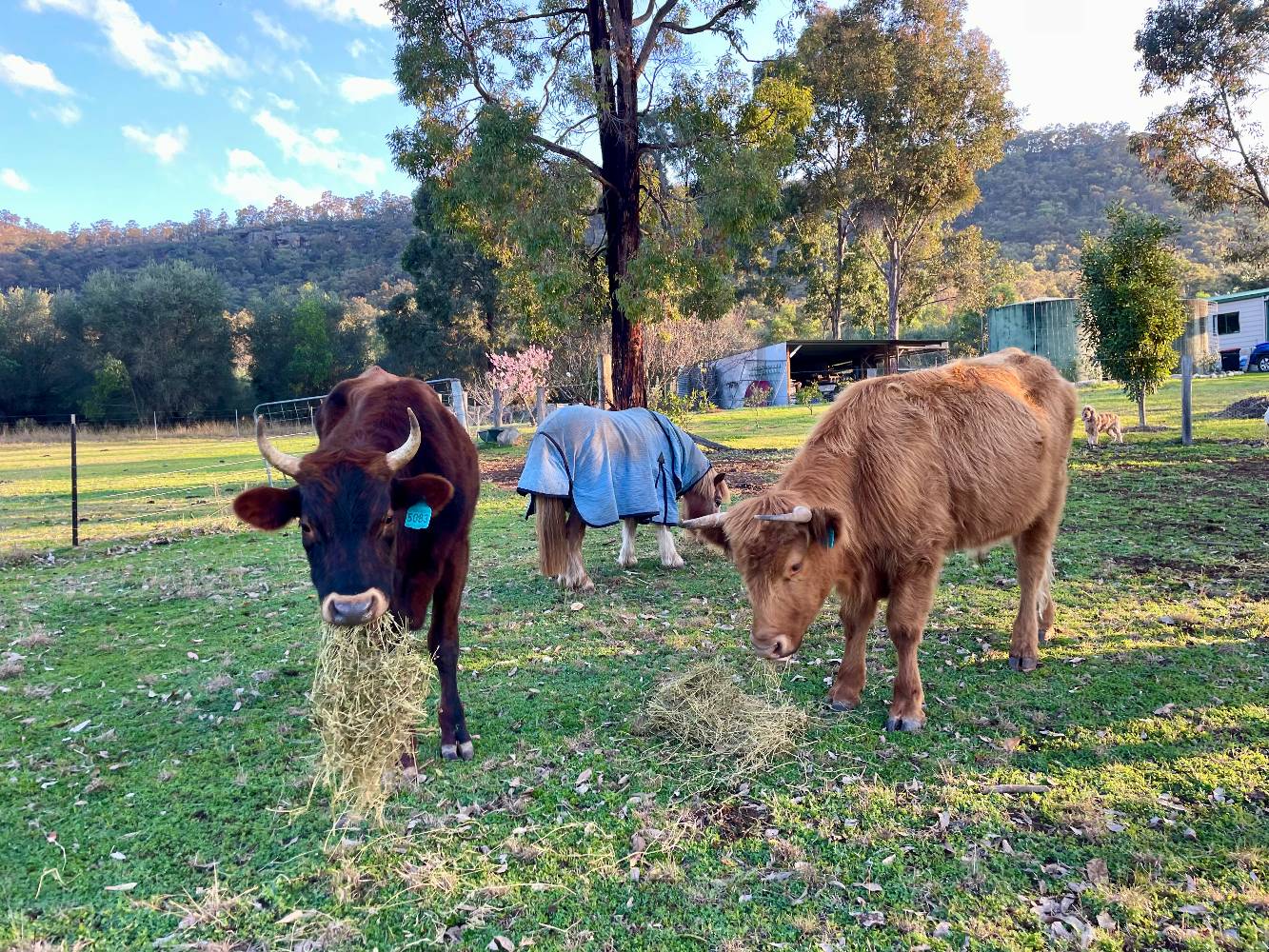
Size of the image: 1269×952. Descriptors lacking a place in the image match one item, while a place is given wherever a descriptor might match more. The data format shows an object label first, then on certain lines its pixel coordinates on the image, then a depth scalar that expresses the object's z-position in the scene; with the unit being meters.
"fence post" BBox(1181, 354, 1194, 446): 14.36
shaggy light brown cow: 4.03
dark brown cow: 3.37
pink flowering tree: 30.81
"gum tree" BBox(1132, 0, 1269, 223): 19.62
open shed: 41.94
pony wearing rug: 7.23
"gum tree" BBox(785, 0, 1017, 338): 28.78
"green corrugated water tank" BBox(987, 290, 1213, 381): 43.72
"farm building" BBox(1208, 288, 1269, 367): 41.62
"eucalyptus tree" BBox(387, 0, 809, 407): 13.55
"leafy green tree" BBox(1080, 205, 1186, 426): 16.52
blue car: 37.28
